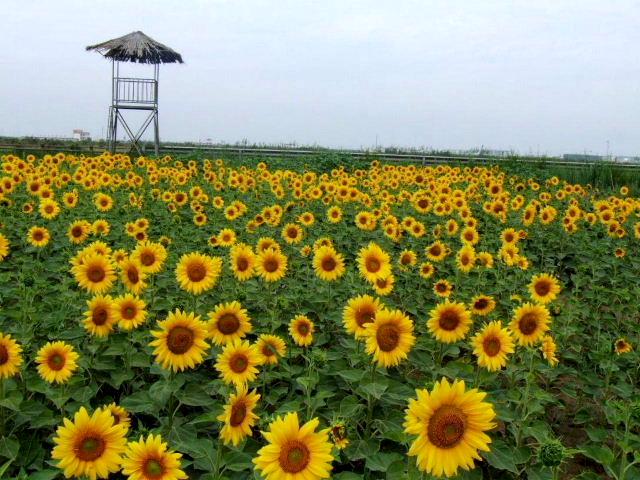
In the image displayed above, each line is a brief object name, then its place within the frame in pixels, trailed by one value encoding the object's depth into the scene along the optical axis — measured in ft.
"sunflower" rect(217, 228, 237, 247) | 17.13
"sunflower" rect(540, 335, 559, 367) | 10.62
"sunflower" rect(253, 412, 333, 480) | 5.73
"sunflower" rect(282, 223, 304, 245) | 18.14
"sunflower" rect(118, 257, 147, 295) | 10.91
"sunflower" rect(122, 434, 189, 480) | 6.09
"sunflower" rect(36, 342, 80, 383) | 8.69
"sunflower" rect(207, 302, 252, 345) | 9.20
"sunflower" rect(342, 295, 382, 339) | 9.29
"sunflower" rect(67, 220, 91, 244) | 16.08
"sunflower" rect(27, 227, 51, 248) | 17.13
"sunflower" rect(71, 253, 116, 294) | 11.24
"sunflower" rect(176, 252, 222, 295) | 11.02
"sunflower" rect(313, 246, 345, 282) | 12.96
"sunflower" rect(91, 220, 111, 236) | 17.16
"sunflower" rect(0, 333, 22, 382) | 7.98
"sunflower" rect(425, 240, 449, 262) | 17.13
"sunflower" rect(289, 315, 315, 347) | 10.75
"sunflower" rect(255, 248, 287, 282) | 12.92
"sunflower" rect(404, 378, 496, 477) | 5.60
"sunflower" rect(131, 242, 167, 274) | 11.93
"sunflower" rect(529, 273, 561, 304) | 12.61
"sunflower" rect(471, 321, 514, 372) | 9.05
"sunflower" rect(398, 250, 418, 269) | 16.08
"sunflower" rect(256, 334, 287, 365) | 9.05
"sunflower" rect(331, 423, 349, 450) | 7.48
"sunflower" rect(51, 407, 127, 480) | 6.26
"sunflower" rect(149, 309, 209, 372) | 8.31
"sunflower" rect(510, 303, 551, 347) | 9.96
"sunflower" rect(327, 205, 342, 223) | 22.33
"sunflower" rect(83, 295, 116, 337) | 9.75
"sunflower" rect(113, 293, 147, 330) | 9.84
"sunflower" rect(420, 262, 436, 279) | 16.54
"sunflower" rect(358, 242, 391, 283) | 12.35
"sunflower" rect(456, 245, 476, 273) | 16.03
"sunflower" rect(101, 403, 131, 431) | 7.98
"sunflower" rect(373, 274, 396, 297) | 12.59
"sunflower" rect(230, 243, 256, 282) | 12.73
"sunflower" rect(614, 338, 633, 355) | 11.89
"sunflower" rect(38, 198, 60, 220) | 20.79
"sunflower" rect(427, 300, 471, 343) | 9.73
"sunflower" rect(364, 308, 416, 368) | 8.27
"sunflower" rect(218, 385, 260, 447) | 6.81
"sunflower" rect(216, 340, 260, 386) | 8.04
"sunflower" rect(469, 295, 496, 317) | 11.71
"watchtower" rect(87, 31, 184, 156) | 58.39
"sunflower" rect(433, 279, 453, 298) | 14.27
